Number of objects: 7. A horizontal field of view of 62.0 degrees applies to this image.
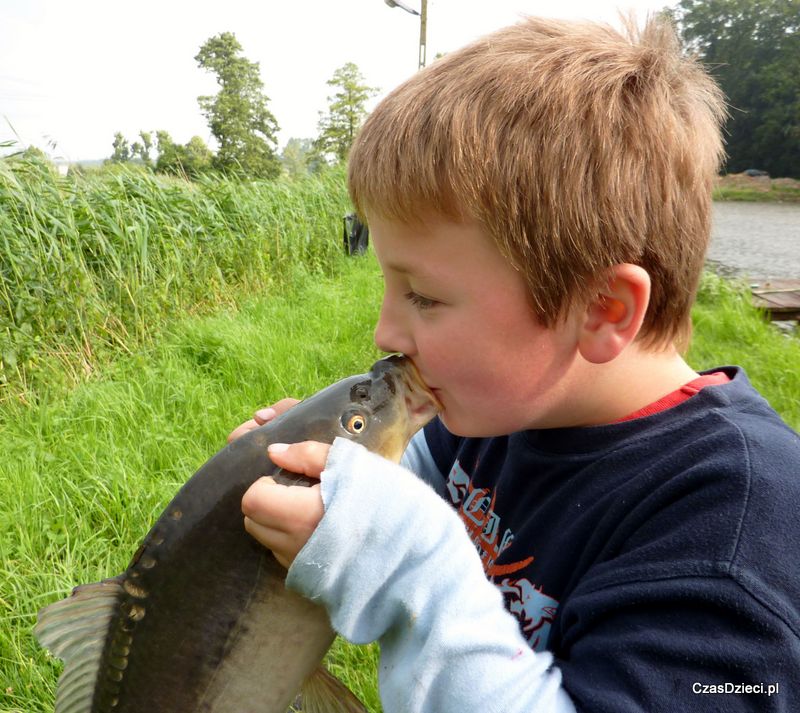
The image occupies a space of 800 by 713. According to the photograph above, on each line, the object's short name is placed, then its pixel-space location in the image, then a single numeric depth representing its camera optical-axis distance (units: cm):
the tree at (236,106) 5806
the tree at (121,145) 5372
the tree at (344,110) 5244
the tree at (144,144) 5562
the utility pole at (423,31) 2020
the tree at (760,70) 5343
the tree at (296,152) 5892
